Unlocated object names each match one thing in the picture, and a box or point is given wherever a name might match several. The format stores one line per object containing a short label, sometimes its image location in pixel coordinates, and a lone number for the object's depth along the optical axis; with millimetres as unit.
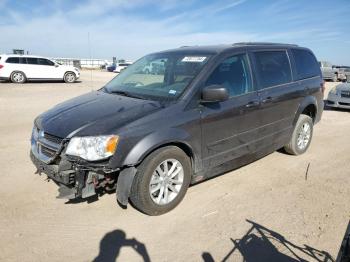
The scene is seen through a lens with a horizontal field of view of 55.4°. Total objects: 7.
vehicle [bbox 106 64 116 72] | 43306
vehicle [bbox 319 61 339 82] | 29906
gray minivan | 3432
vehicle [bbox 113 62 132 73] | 40981
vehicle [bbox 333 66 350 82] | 31016
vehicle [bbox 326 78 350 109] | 11164
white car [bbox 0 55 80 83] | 19688
